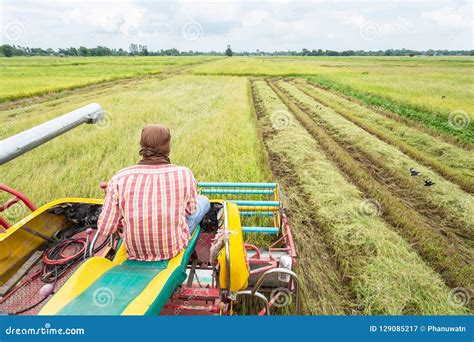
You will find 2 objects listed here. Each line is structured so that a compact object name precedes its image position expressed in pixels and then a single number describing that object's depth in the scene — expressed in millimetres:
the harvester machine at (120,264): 1781
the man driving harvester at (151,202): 1988
